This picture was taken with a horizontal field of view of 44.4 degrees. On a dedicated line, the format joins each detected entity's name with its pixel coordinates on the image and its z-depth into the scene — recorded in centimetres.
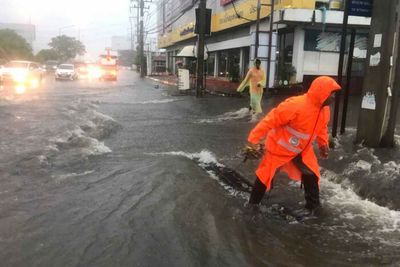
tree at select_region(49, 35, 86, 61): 13831
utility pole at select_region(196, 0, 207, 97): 2145
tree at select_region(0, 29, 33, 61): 6479
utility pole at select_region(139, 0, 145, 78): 5736
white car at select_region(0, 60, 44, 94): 3159
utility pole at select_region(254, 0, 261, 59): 1948
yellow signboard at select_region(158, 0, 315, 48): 1959
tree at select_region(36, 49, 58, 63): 11031
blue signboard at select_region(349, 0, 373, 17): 811
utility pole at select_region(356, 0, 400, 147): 774
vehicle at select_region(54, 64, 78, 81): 4241
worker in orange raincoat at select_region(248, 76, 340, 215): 505
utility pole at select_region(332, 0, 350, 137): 830
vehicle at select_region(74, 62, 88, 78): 6266
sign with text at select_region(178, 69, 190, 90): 2450
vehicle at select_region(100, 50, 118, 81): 4731
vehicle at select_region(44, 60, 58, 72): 6871
